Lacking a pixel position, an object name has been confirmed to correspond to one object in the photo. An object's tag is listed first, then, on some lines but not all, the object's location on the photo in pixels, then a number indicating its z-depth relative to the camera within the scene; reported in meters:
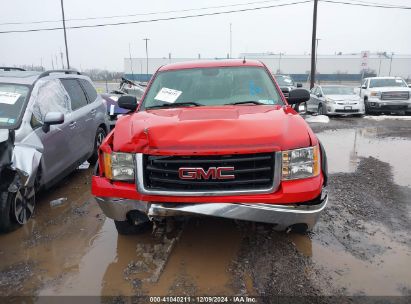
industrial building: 78.38
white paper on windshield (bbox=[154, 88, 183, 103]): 4.42
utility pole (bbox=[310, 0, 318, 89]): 22.69
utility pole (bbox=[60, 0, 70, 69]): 30.68
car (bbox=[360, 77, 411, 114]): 15.89
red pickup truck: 3.01
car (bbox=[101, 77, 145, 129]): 10.18
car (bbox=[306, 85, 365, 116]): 14.98
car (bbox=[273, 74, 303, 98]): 21.91
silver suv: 4.00
